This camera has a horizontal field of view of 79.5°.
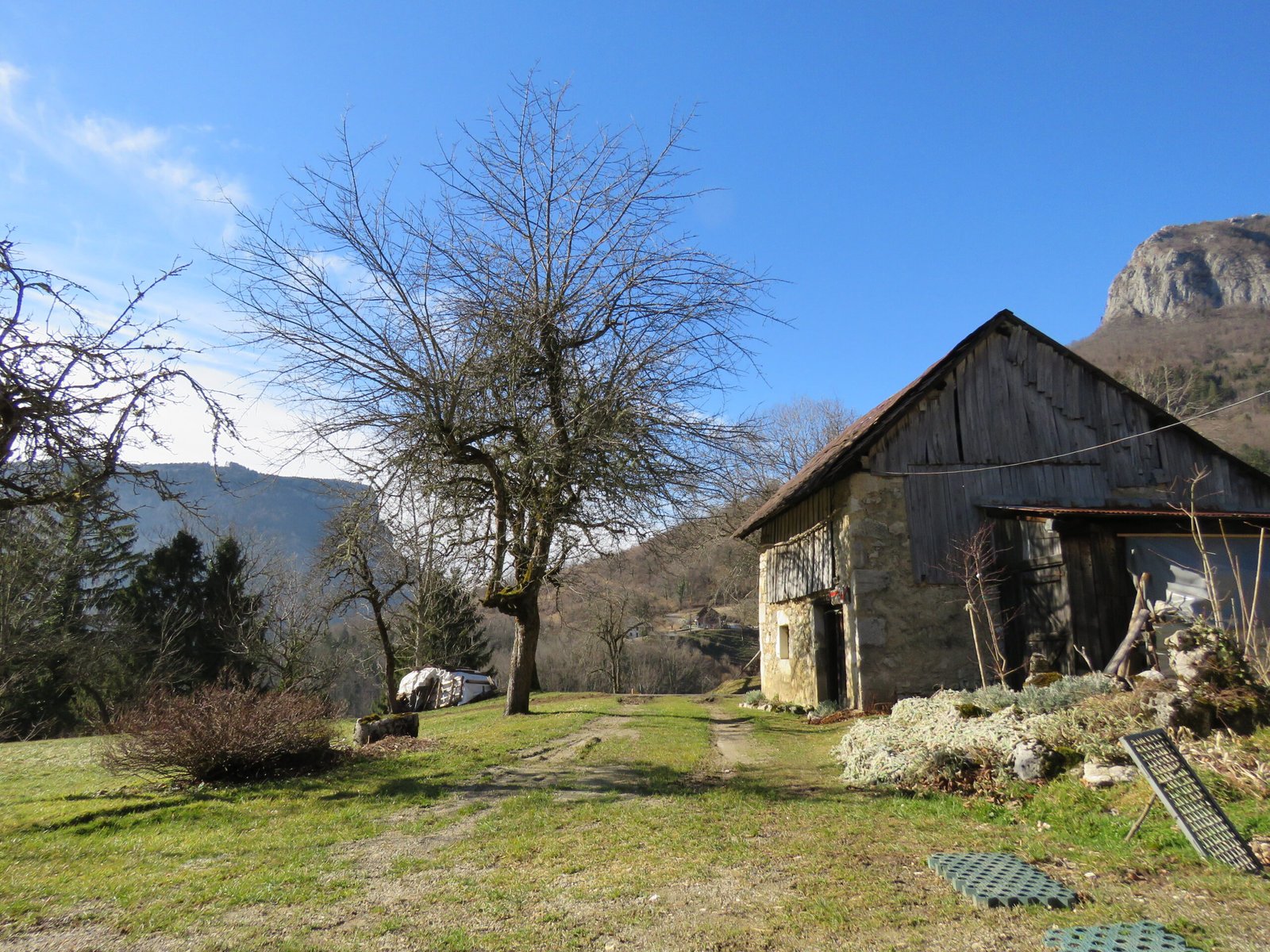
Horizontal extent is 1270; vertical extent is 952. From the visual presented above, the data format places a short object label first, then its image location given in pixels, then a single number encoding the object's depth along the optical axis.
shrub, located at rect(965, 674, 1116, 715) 8.06
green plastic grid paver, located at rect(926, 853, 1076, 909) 4.28
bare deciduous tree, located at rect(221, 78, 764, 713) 10.95
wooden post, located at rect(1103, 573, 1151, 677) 9.58
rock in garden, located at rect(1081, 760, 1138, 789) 6.20
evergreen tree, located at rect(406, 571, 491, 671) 23.23
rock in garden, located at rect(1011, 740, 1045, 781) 6.86
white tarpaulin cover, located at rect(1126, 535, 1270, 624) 11.32
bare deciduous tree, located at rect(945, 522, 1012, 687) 13.69
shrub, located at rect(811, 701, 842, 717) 14.90
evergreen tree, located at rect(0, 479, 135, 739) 19.95
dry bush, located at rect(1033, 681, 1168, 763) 6.71
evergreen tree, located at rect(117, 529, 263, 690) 30.36
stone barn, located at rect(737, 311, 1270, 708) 13.84
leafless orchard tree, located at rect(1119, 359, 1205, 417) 29.77
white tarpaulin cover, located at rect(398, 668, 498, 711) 25.77
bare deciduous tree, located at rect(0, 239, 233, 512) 6.27
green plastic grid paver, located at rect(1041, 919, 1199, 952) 3.55
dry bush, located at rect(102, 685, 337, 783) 8.84
